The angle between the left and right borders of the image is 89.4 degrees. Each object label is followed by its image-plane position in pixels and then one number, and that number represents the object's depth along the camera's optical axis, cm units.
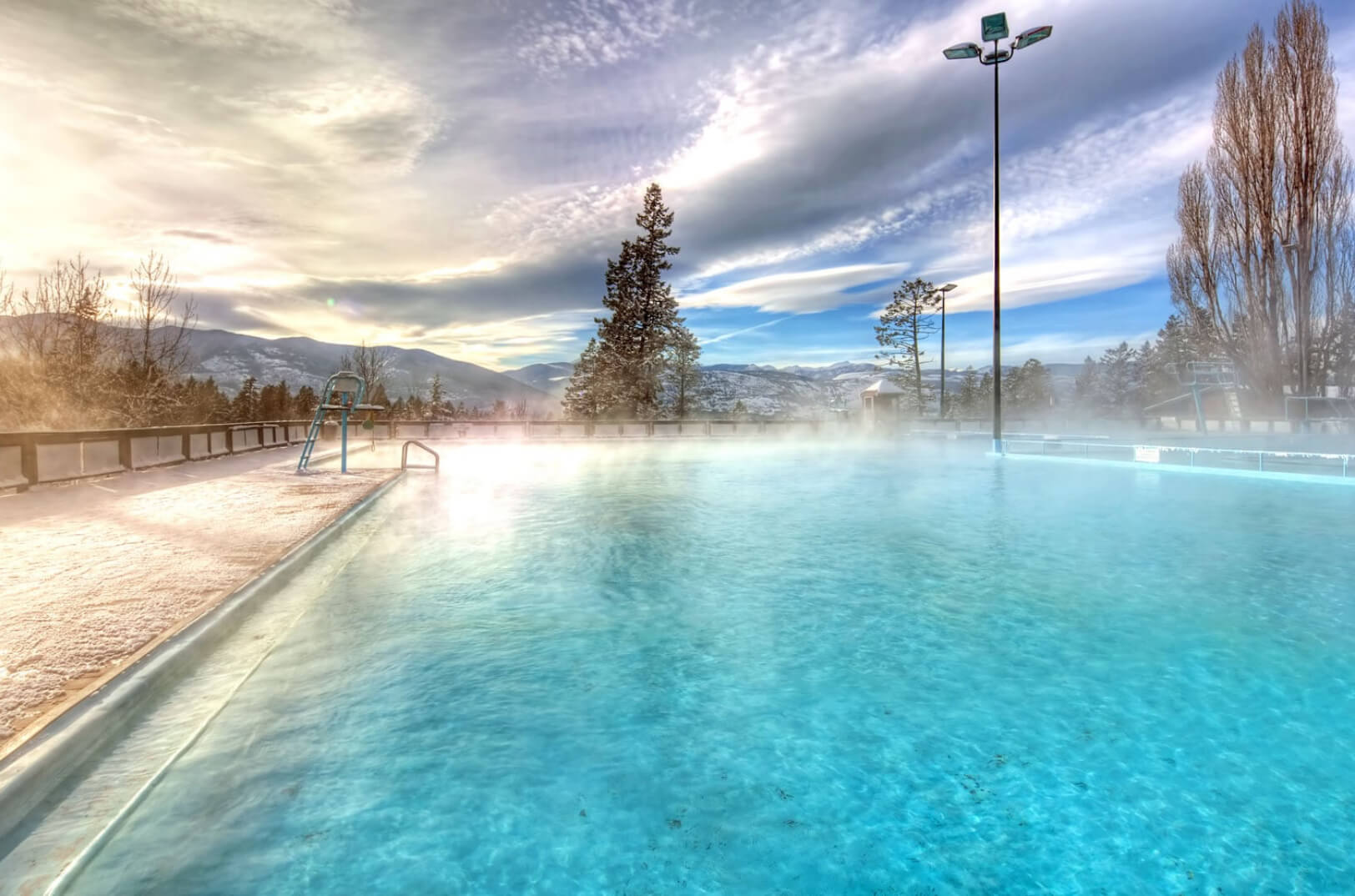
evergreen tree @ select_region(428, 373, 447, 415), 10000
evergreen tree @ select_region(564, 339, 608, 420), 4984
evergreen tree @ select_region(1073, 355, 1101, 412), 7700
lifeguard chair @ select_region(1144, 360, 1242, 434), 3532
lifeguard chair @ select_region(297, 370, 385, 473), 1753
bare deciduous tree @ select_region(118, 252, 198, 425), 2714
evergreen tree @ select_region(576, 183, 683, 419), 4812
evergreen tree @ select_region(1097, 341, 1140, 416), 7238
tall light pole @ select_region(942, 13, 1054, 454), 2062
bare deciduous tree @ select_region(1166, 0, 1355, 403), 3158
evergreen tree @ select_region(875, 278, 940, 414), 5288
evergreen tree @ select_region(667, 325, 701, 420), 5359
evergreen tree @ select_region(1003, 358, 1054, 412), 8069
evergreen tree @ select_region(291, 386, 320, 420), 8675
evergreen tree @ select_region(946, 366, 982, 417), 8491
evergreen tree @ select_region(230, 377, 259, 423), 9012
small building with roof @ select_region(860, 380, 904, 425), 3781
